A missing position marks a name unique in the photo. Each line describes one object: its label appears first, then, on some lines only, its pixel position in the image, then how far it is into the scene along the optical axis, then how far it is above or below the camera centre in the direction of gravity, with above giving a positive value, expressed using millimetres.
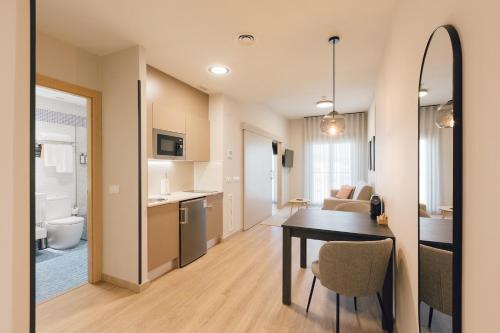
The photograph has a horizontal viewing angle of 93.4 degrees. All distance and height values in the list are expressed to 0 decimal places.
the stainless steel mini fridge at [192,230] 3031 -875
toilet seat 3607 -871
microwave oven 2896 +269
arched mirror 719 -61
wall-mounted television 6934 +223
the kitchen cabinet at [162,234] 2625 -814
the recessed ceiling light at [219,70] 3031 +1264
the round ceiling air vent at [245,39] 2301 +1268
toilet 3584 -923
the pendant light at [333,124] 2723 +485
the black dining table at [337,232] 1847 -541
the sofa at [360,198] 4148 -567
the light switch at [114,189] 2574 -262
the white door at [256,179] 4699 -295
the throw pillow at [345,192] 5105 -596
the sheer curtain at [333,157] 6504 +253
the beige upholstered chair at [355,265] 1627 -709
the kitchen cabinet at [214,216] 3646 -815
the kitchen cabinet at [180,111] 2955 +772
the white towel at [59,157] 3938 +147
